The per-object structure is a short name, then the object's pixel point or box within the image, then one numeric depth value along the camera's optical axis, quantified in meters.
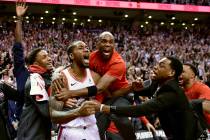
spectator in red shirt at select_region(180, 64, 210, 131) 5.76
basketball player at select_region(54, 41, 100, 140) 4.11
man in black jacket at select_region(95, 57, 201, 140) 4.25
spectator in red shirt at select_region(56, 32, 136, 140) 5.13
